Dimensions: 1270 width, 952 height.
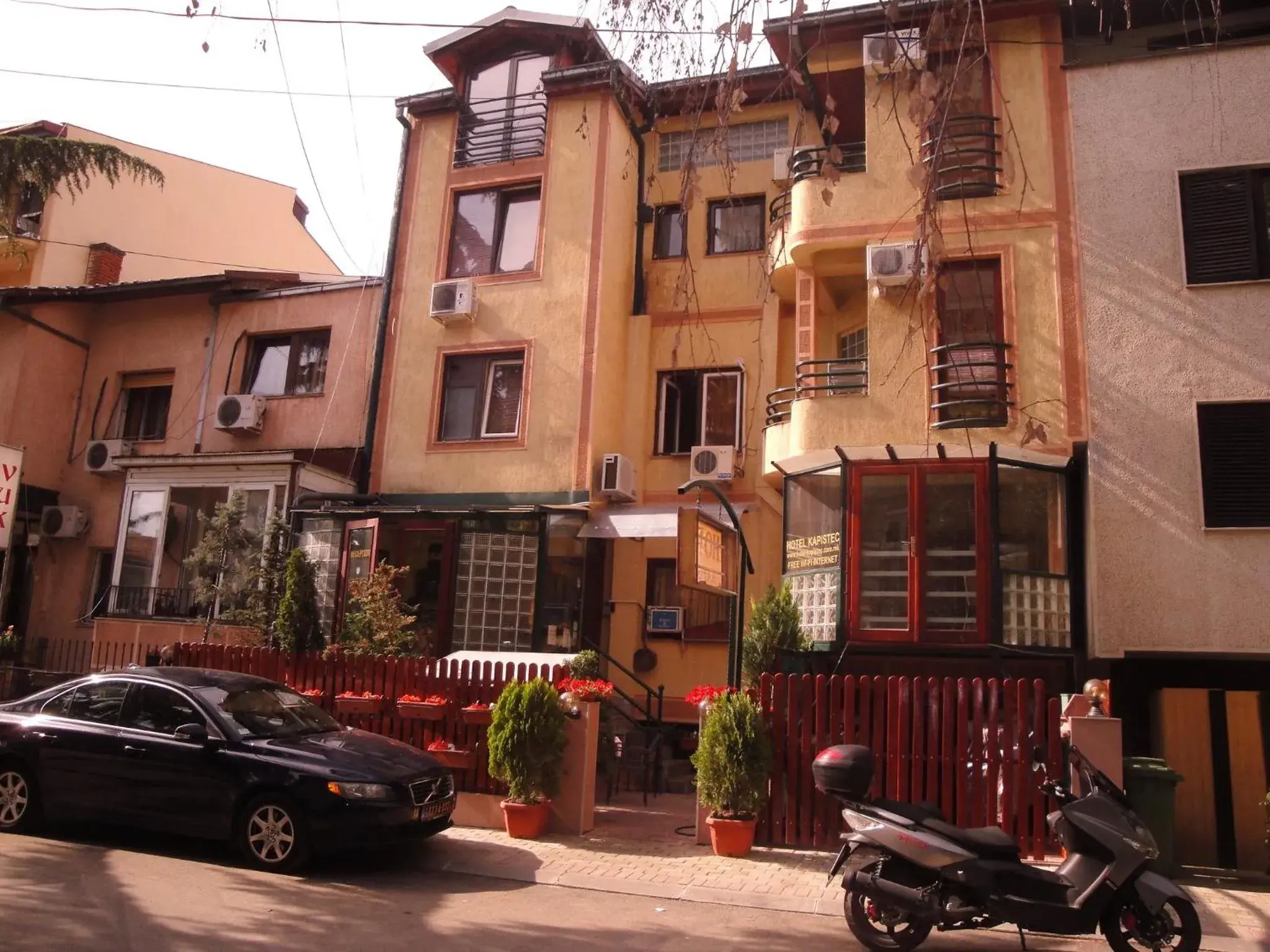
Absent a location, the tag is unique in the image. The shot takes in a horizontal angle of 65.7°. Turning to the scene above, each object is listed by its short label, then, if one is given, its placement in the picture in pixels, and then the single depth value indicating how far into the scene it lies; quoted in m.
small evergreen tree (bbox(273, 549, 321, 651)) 13.16
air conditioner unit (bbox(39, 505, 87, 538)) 18.28
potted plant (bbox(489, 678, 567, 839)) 9.32
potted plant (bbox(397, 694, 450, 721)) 10.39
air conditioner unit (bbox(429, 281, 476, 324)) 16.39
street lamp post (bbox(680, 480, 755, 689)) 9.99
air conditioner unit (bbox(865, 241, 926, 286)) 12.85
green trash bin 8.21
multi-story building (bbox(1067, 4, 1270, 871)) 11.13
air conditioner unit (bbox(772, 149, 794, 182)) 15.80
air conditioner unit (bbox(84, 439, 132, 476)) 18.50
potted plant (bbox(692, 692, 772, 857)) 8.77
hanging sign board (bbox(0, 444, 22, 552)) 12.18
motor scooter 6.00
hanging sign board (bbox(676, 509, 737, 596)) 9.29
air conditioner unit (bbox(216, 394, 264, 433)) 17.50
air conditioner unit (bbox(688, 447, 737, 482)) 15.45
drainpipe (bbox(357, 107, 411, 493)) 16.70
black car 7.78
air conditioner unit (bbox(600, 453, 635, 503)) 15.19
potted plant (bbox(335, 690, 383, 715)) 10.76
